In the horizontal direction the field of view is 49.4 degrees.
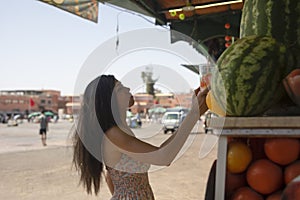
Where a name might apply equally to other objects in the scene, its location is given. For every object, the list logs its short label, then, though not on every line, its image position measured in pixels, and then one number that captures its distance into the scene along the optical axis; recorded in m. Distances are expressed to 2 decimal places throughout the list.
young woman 1.43
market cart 0.70
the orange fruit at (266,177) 0.74
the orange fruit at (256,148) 0.79
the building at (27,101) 42.16
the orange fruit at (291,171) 0.71
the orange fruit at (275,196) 0.72
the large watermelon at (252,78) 0.78
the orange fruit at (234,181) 0.78
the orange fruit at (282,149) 0.72
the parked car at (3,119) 31.98
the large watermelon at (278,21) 0.95
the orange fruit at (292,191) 0.60
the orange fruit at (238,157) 0.77
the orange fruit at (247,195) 0.74
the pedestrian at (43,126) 11.87
